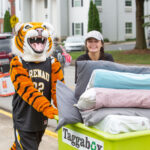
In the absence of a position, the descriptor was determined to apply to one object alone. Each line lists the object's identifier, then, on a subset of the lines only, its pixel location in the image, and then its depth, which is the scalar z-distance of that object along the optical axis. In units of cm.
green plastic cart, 238
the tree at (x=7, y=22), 5012
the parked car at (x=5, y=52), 1176
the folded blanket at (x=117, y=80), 269
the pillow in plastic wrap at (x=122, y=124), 242
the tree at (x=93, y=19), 3855
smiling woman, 427
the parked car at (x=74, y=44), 2866
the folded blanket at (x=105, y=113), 255
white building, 4069
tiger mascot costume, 344
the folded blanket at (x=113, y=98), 261
